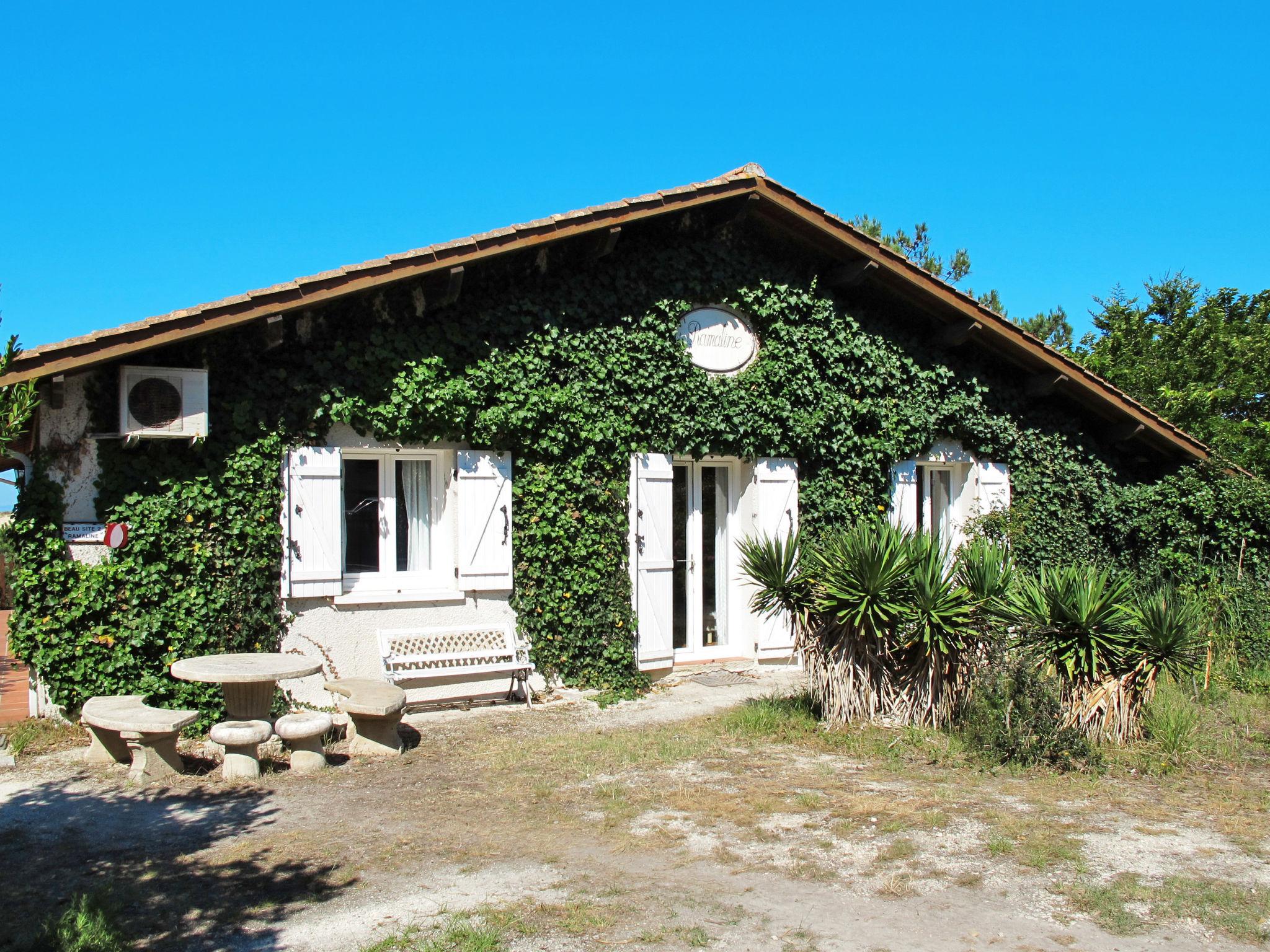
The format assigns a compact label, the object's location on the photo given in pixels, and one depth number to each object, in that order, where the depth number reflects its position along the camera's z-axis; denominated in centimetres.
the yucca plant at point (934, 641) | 694
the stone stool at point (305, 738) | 650
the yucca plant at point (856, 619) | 708
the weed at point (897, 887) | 445
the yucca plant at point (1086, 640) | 657
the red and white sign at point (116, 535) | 723
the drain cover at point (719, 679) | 955
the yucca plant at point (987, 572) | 710
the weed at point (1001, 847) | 495
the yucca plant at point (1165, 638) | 645
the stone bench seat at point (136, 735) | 616
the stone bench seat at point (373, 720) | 680
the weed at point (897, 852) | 489
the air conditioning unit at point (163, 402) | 722
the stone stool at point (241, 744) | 629
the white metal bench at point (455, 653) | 823
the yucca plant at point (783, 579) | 763
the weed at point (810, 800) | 579
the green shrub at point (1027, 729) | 652
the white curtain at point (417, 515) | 887
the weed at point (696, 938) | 394
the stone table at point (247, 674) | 640
